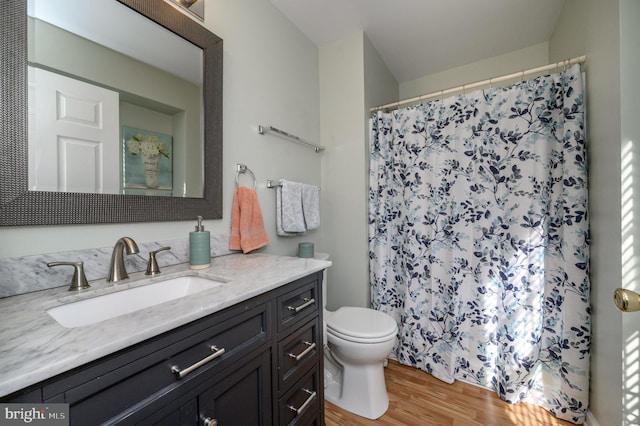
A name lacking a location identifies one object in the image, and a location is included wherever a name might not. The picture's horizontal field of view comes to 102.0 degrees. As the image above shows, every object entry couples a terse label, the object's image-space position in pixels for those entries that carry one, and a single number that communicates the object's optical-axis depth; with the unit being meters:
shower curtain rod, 1.38
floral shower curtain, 1.37
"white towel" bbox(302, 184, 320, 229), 1.77
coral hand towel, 1.34
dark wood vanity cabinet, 0.48
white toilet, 1.38
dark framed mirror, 0.74
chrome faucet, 0.87
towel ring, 1.41
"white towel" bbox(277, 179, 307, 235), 1.62
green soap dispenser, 1.06
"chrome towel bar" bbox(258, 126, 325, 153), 1.56
